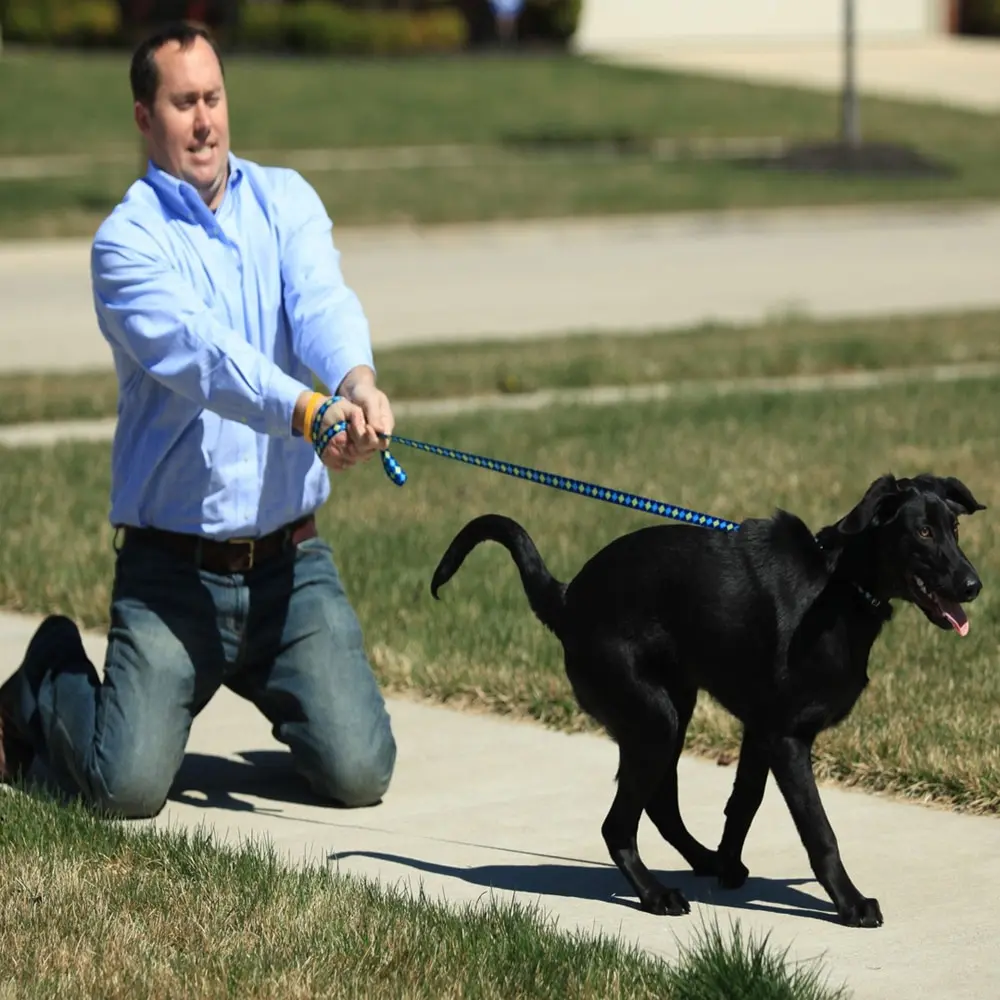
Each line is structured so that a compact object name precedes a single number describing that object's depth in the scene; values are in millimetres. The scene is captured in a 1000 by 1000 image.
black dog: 8539
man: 10586
